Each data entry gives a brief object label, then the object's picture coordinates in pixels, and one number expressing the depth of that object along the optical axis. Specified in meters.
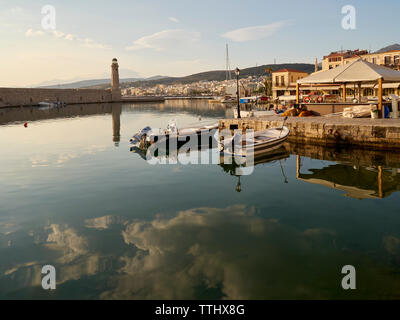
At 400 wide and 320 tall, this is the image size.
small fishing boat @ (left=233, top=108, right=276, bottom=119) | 26.80
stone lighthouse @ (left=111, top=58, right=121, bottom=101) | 89.50
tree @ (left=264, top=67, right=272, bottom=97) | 76.75
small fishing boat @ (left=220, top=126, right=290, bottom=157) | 13.19
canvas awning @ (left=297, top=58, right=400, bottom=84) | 16.16
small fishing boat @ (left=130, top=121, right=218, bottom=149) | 17.69
